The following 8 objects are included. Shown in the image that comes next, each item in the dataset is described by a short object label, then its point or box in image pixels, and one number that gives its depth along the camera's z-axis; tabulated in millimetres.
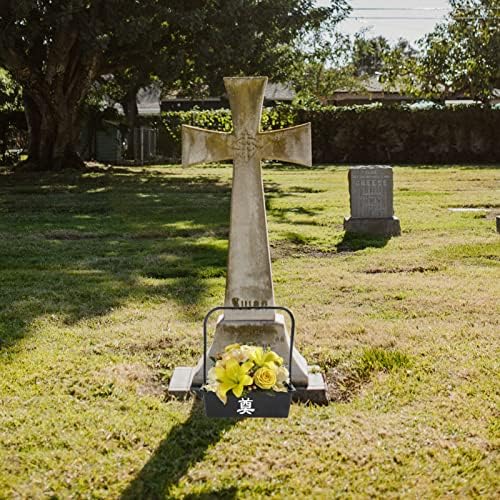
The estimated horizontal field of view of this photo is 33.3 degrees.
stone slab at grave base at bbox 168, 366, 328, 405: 4770
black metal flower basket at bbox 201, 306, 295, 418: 3910
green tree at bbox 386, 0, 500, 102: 34375
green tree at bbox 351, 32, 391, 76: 46884
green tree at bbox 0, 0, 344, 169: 19188
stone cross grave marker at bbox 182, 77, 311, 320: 4887
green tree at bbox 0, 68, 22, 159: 28672
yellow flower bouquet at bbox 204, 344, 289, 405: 3865
